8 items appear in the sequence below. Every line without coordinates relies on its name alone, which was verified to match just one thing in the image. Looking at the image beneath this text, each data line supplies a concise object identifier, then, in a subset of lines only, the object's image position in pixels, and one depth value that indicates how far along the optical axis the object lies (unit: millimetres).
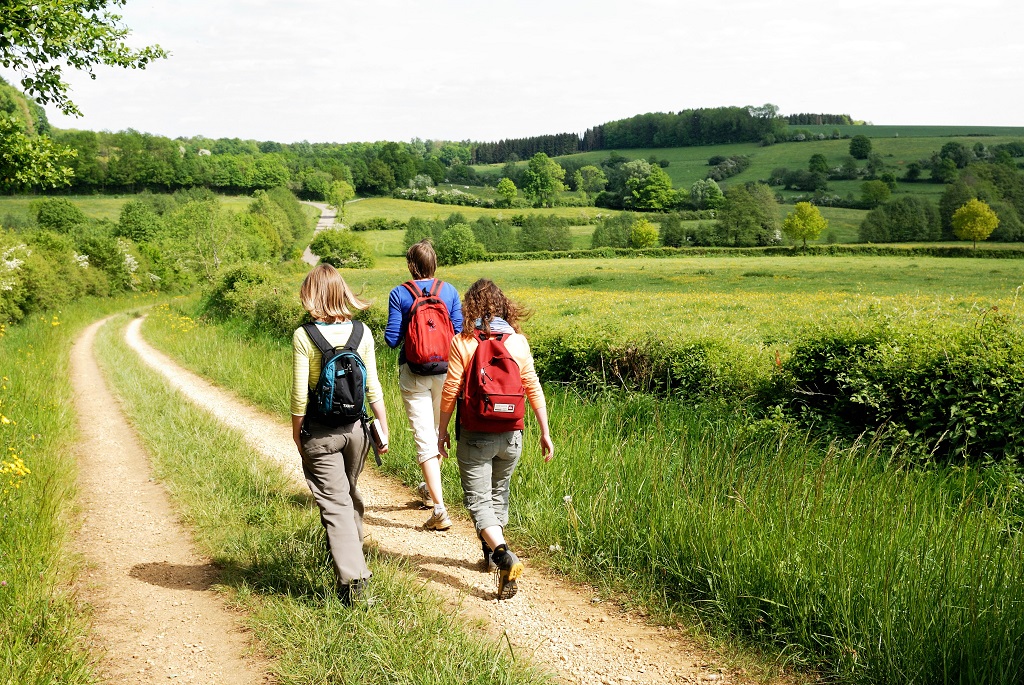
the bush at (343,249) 80562
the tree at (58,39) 10070
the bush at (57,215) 79688
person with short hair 5887
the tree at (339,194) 125875
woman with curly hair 4594
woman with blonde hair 4332
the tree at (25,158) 11203
